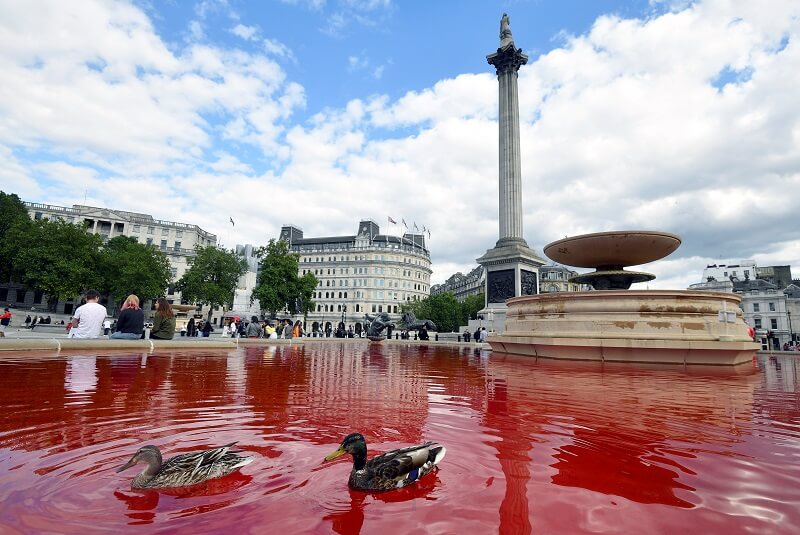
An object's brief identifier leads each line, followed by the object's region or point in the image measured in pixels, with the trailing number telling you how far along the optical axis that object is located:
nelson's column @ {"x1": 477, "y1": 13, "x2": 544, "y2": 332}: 35.41
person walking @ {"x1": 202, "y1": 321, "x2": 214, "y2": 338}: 28.12
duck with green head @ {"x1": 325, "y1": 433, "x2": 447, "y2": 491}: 2.78
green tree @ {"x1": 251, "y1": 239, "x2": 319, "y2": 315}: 53.28
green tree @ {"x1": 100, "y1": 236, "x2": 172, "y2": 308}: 56.91
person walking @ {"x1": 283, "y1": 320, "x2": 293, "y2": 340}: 25.40
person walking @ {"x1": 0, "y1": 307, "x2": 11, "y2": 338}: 27.25
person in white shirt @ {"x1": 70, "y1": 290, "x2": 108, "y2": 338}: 11.02
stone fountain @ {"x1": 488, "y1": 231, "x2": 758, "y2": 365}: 10.86
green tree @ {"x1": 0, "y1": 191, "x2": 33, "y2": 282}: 54.69
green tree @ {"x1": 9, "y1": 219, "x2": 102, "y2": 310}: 52.06
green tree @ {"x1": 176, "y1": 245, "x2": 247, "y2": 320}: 59.16
